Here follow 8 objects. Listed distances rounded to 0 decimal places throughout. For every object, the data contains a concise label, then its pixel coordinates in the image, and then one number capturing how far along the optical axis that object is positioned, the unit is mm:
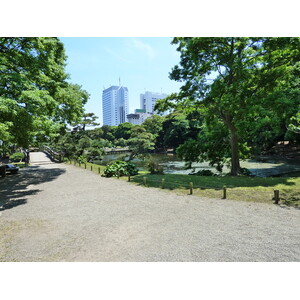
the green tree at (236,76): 12305
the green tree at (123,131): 74375
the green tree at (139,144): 23047
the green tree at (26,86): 9234
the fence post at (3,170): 16703
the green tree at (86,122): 35712
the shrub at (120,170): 16000
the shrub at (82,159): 25447
